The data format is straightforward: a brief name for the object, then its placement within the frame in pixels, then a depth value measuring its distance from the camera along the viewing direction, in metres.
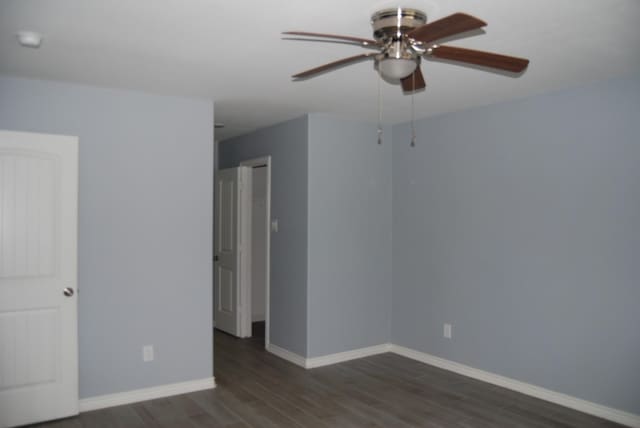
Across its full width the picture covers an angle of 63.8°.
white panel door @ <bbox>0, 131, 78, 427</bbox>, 3.47
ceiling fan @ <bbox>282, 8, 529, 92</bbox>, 2.09
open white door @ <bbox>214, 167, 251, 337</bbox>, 6.09
